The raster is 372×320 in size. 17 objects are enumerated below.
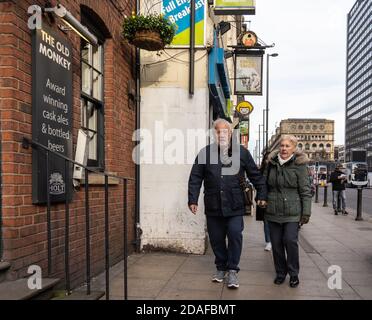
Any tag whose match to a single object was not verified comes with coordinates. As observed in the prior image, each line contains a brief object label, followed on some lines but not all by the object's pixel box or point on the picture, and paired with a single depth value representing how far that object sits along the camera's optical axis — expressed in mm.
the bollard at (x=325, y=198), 18728
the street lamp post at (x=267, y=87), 32094
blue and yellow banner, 7246
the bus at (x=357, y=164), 19500
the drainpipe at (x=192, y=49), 7105
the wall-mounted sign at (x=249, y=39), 14516
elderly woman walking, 5316
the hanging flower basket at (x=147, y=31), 6039
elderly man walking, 5215
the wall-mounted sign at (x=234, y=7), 8836
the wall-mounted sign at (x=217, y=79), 7332
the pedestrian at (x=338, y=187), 14914
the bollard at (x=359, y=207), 13003
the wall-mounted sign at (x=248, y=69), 14102
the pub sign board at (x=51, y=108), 3914
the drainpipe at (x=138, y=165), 7133
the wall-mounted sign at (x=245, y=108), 18131
